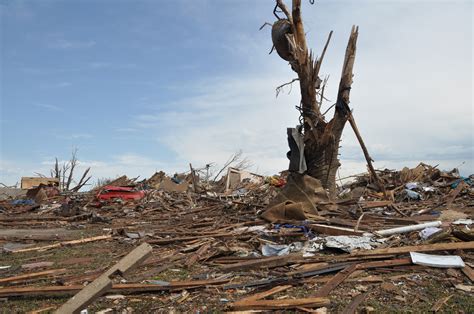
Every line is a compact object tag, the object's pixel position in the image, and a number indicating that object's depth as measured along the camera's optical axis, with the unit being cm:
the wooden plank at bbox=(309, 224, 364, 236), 652
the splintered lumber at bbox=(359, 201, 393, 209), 966
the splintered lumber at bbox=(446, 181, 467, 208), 1015
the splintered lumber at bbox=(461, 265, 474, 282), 454
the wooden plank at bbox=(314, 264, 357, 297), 423
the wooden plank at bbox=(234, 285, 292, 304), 410
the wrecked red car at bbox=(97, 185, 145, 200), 1645
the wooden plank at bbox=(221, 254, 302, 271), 529
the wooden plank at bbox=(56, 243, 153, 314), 385
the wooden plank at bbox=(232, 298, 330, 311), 390
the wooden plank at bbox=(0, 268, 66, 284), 521
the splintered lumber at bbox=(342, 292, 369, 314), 381
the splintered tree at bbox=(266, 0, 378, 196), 1080
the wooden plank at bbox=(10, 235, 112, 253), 767
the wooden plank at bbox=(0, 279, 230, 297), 454
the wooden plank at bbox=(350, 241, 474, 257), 528
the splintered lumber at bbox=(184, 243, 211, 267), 576
